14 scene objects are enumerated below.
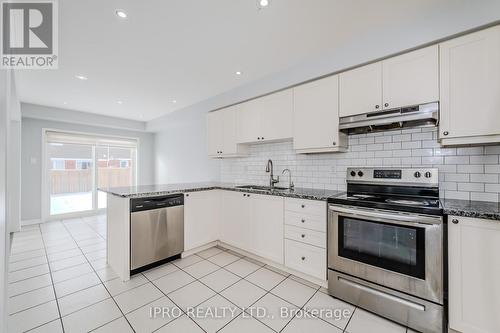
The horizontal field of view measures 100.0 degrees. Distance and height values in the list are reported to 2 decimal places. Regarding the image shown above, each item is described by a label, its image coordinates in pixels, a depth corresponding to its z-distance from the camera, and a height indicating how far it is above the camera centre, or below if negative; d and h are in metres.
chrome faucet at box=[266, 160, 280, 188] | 3.27 -0.14
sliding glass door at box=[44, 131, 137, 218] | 5.05 -0.08
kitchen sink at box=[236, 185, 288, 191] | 3.16 -0.33
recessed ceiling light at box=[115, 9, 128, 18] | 1.89 +1.40
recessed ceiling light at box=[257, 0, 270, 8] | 1.78 +1.40
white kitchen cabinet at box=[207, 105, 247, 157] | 3.54 +0.58
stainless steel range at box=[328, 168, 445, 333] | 1.59 -0.70
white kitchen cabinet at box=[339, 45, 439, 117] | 1.84 +0.80
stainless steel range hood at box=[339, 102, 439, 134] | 1.84 +0.44
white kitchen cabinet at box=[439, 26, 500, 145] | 1.59 +0.61
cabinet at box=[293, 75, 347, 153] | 2.41 +0.59
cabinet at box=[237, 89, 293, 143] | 2.86 +0.70
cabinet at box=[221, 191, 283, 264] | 2.59 -0.78
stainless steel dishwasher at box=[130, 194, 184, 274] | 2.45 -0.81
